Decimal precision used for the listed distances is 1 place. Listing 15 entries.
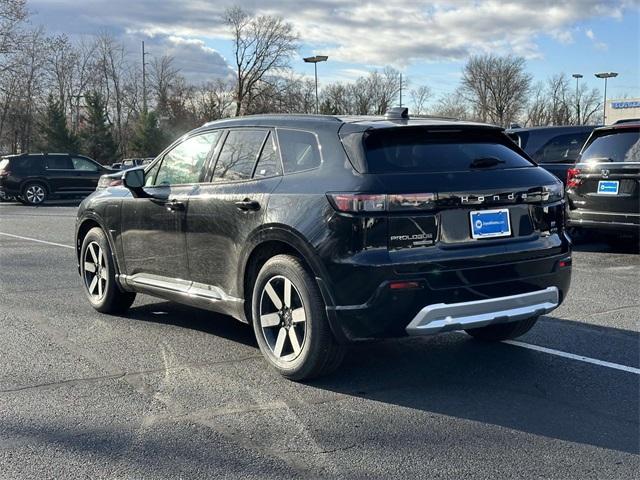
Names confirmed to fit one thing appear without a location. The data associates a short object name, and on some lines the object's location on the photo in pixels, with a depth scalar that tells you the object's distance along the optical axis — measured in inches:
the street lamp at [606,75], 2811.5
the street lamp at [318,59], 2108.8
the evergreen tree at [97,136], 2095.2
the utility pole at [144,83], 2891.2
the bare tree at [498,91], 3112.7
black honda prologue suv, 157.9
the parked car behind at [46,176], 903.7
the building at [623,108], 2386.8
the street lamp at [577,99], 2984.7
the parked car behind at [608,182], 362.0
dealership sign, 2370.8
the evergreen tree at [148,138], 2265.0
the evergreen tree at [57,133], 1979.6
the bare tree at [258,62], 2696.9
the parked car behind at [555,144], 447.1
